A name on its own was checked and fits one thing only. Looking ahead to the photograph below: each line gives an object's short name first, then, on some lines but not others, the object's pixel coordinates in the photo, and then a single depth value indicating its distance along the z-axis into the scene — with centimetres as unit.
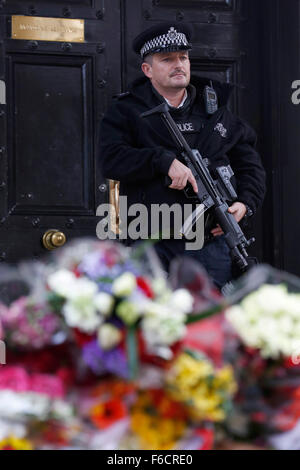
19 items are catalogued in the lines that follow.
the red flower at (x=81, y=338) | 694
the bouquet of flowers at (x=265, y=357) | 713
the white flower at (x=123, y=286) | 695
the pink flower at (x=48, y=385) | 689
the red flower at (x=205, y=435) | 700
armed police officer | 1305
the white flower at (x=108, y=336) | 678
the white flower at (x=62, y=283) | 709
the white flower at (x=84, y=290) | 696
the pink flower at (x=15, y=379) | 710
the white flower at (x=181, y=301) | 705
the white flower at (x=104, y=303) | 689
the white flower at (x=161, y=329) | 681
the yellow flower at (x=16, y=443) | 708
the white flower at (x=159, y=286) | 720
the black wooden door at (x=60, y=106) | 1339
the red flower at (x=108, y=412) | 681
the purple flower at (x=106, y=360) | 672
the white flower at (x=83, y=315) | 687
